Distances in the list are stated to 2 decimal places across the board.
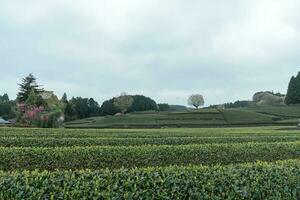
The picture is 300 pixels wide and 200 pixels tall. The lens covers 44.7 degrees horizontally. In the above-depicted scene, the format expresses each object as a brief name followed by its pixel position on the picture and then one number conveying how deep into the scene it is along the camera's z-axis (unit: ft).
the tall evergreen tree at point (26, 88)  263.35
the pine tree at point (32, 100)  200.75
